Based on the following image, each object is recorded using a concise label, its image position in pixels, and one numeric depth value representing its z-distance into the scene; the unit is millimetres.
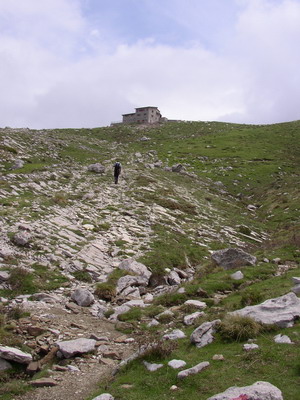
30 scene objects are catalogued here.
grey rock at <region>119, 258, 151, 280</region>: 16141
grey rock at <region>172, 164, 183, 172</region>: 52062
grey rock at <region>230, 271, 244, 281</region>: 15316
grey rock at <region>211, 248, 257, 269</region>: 17422
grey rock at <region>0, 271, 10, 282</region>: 12860
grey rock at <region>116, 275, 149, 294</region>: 14672
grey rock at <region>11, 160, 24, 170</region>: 36066
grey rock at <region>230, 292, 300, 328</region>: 9109
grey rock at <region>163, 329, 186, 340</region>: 9570
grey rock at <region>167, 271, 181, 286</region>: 16203
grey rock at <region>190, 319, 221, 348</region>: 8891
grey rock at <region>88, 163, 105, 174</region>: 42544
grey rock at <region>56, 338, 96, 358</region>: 8914
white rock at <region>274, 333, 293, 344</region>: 8133
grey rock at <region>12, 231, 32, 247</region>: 15922
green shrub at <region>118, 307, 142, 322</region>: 11766
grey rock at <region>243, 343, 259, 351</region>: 8078
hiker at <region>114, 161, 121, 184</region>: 35938
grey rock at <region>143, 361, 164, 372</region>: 7871
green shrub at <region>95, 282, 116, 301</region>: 13695
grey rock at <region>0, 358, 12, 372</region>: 8097
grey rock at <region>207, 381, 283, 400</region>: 5930
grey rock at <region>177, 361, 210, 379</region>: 7262
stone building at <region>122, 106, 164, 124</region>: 126688
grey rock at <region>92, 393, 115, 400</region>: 6836
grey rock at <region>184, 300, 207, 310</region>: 12212
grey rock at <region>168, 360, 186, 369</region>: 7770
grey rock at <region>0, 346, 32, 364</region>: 8258
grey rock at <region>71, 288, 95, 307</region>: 12609
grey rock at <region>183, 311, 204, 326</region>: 10781
